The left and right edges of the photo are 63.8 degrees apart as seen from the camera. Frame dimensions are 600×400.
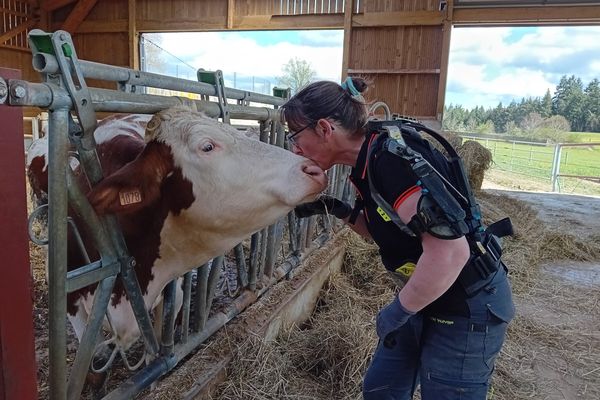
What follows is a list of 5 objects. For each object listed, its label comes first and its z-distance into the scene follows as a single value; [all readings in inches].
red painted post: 37.9
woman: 62.2
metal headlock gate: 51.4
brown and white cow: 62.2
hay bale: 326.0
